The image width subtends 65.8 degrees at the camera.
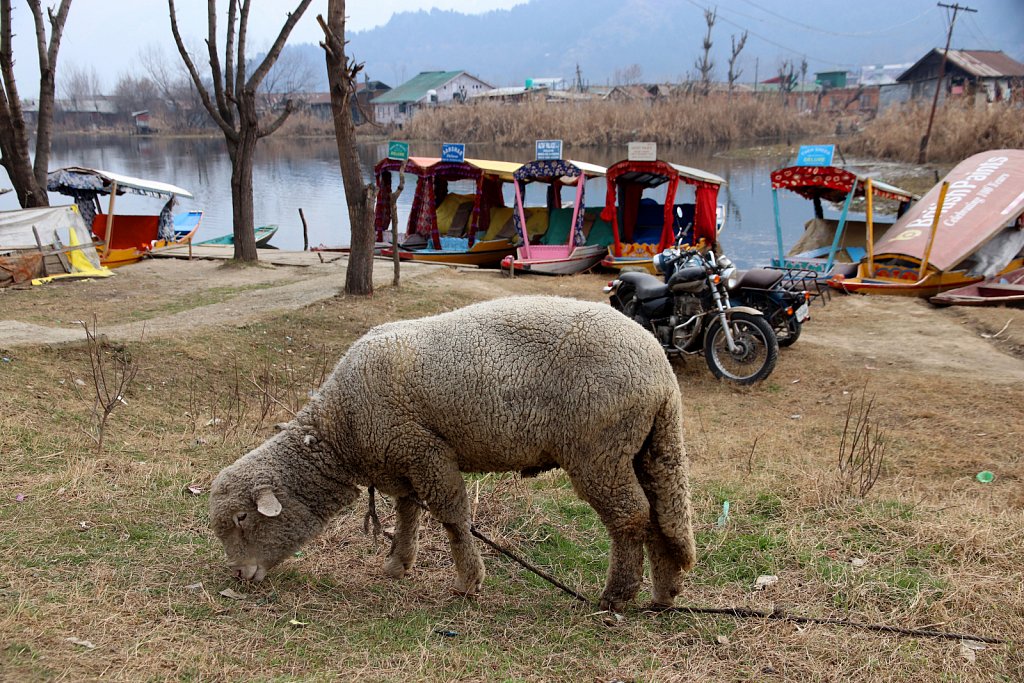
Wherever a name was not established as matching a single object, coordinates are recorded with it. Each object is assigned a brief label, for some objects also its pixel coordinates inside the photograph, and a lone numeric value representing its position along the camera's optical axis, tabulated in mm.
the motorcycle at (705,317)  8789
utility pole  32109
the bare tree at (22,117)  14211
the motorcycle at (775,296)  9484
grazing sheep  3684
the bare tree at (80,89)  103900
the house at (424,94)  67819
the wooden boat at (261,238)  21250
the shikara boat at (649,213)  16766
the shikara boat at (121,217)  17303
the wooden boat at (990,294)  12484
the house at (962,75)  46497
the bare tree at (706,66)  60069
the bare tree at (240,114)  15172
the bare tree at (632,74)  120112
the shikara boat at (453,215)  18641
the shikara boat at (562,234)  16953
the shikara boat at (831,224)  15336
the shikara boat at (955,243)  13906
